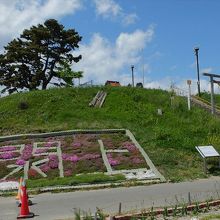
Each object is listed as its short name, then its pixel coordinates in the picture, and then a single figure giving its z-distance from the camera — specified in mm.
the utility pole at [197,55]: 31709
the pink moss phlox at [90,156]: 13345
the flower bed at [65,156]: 12637
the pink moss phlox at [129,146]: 14236
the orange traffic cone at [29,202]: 8719
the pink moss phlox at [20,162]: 13305
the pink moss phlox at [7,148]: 14874
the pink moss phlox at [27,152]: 13811
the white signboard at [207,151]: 12475
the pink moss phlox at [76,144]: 14616
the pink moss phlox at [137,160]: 13032
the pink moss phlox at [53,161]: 12900
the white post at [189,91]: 20225
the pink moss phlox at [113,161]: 12971
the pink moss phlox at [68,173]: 12224
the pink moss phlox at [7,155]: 14033
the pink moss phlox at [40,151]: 14296
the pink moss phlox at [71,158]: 13259
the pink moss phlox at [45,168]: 12669
